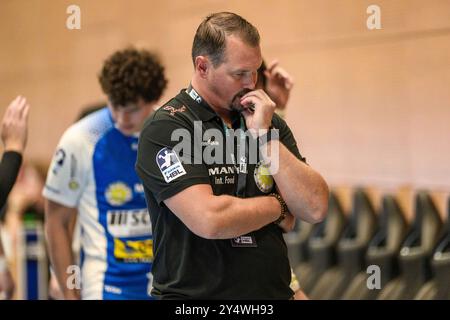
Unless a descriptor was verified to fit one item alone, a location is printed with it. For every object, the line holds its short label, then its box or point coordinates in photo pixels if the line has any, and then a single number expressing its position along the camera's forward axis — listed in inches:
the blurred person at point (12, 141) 256.1
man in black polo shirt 196.2
